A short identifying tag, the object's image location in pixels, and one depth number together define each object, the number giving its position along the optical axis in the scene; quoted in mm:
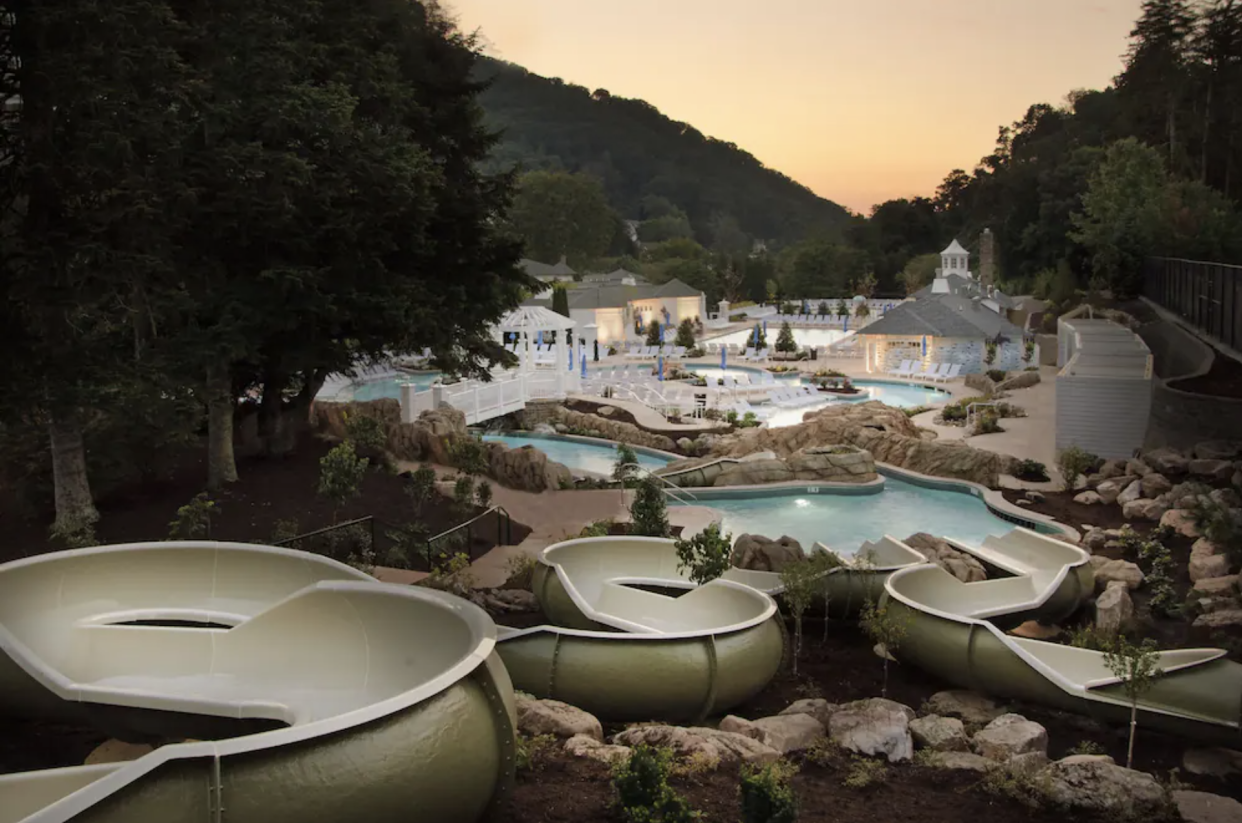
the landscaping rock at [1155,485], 15922
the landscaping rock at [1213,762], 8094
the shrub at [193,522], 11789
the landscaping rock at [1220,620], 10922
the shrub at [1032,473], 19219
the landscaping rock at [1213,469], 15477
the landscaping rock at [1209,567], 12094
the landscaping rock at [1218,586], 11406
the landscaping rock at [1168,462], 16531
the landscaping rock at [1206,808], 6395
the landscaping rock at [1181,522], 13898
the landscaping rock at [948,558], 12836
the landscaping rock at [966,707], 9148
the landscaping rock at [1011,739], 7703
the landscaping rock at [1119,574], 12602
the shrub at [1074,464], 18125
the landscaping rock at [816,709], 8367
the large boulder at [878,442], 19797
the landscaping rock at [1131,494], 16188
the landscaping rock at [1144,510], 15125
